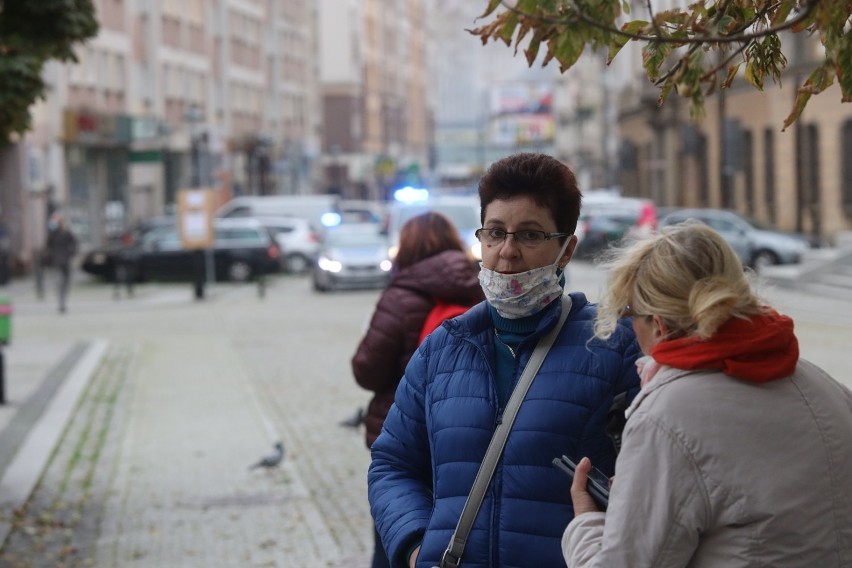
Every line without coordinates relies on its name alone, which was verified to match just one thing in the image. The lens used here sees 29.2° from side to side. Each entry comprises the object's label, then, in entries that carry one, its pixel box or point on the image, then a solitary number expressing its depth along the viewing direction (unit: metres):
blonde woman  2.96
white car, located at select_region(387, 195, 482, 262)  29.27
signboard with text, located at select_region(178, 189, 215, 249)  34.75
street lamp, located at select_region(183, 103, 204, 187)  36.28
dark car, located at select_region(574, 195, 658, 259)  42.69
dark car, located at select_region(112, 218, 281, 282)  39.47
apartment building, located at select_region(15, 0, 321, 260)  46.44
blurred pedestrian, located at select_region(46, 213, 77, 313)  30.56
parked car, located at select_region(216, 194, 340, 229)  49.12
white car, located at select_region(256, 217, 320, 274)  44.53
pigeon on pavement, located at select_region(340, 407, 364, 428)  8.08
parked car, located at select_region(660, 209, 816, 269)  37.06
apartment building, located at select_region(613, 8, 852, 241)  42.69
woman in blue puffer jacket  3.56
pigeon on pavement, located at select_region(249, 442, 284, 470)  11.35
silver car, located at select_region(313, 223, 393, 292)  34.38
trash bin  15.39
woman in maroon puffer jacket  6.01
